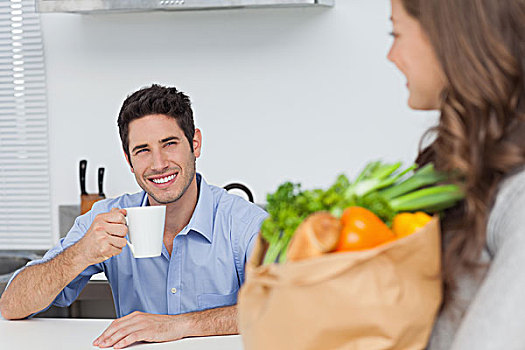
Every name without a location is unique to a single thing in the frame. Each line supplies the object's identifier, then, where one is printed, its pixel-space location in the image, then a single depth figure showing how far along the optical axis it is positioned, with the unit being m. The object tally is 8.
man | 2.78
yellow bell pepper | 1.81
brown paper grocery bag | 1.74
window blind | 4.04
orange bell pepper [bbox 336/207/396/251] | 1.77
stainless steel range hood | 3.47
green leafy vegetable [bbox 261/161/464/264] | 1.82
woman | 1.78
